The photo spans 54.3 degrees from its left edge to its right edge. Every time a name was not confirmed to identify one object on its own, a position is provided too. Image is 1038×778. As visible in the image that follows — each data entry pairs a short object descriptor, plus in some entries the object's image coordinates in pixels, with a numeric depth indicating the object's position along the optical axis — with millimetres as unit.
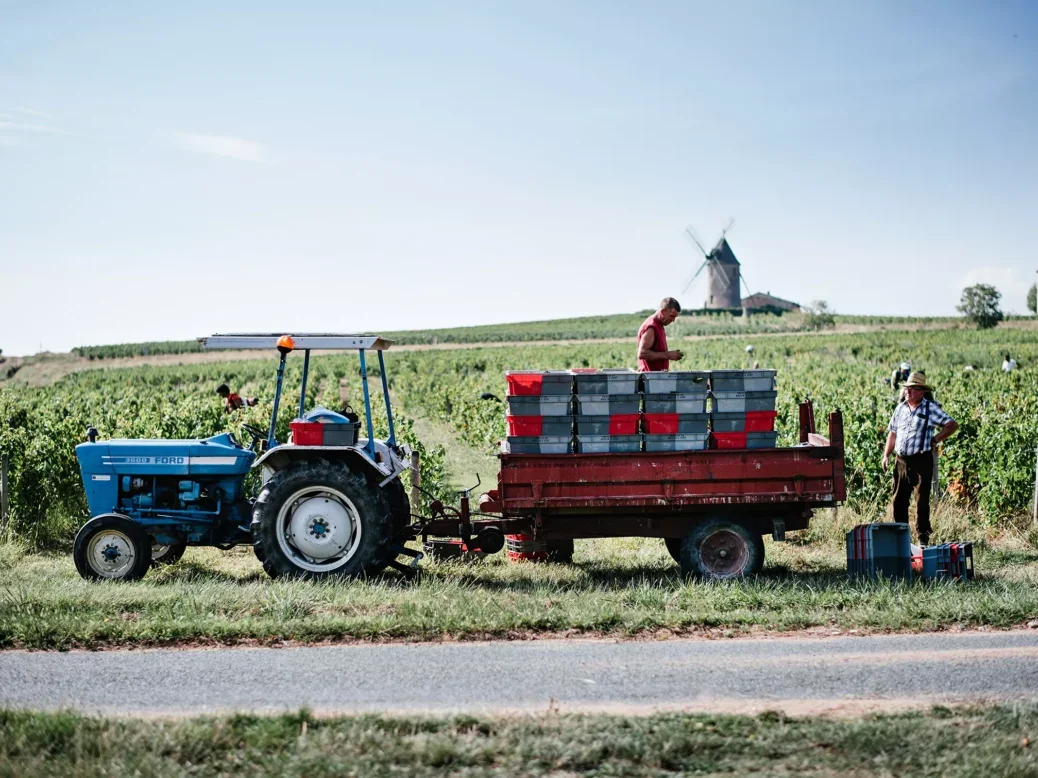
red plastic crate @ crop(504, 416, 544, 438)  9023
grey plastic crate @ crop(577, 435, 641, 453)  9109
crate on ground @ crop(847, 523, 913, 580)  9211
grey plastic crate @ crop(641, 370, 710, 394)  9023
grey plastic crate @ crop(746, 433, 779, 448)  9258
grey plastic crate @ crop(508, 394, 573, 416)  9008
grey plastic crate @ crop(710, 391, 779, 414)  9172
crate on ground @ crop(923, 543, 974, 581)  9109
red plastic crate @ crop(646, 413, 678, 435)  9133
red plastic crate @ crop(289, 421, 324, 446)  9070
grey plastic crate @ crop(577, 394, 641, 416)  9078
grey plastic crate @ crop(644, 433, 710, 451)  9148
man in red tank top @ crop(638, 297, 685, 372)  9484
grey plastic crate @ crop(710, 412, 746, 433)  9195
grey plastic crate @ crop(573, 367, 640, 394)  8992
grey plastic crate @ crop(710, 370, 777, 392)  9078
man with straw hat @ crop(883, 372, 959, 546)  10727
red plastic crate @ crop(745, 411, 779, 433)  9234
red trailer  9047
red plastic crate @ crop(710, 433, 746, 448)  9211
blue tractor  8992
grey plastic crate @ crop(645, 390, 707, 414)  9102
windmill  105812
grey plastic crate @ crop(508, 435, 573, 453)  9070
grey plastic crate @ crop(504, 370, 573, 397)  8953
